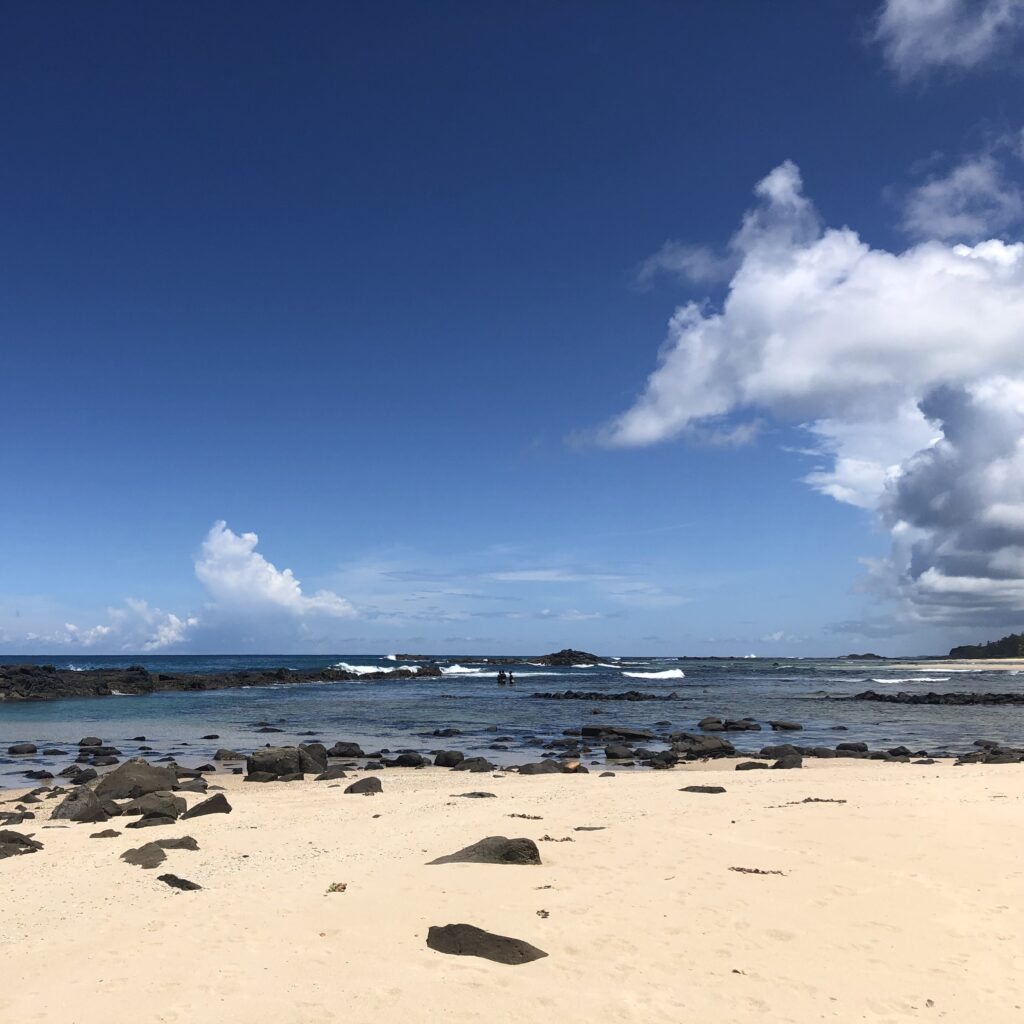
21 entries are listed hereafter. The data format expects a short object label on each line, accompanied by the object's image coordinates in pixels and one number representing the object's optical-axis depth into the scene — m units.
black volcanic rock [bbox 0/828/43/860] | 12.23
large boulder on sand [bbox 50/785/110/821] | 14.88
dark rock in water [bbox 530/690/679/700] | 59.16
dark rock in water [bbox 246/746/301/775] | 22.05
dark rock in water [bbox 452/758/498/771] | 23.45
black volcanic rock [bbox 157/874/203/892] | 10.23
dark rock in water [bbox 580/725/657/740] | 33.34
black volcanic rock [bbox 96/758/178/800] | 16.72
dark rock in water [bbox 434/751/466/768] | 24.33
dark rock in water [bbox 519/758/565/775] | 22.19
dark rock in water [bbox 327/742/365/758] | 26.62
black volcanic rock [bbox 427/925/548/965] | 7.64
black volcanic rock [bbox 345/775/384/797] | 18.62
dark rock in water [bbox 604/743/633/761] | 26.42
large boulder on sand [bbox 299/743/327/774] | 22.70
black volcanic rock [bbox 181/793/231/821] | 15.38
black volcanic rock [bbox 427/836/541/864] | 10.83
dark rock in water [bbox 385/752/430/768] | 24.31
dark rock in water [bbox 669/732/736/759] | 26.89
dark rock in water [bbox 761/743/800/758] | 24.88
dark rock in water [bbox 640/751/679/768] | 24.77
